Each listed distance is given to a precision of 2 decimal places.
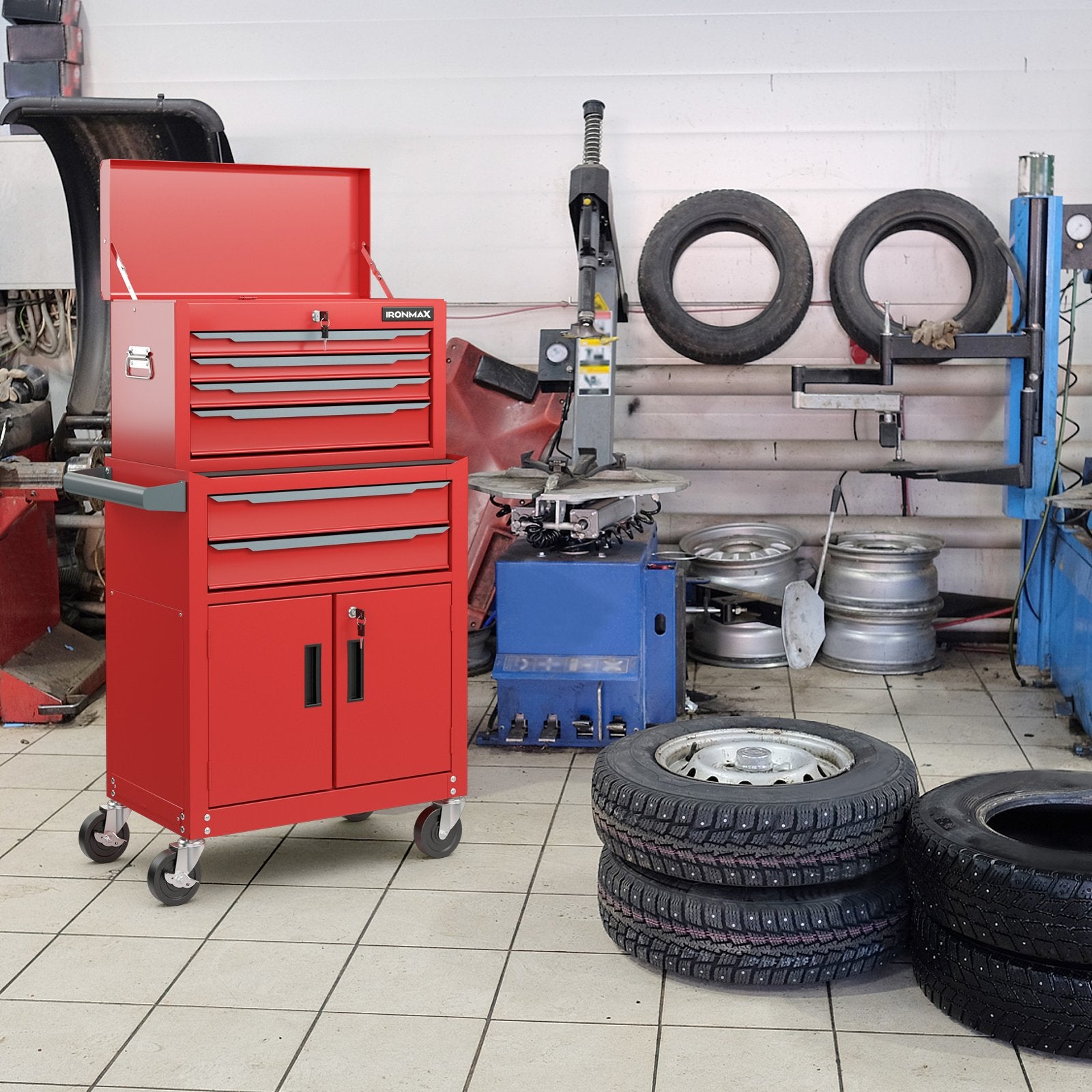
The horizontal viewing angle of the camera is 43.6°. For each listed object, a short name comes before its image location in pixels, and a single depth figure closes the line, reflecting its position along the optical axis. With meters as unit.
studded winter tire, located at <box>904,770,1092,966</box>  2.22
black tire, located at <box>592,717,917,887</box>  2.49
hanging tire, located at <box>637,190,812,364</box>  5.00
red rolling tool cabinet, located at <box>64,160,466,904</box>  2.85
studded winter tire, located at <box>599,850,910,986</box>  2.49
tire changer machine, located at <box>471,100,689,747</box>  4.00
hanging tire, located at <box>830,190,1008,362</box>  4.95
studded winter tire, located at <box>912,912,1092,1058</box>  2.24
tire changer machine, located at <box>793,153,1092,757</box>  4.30
